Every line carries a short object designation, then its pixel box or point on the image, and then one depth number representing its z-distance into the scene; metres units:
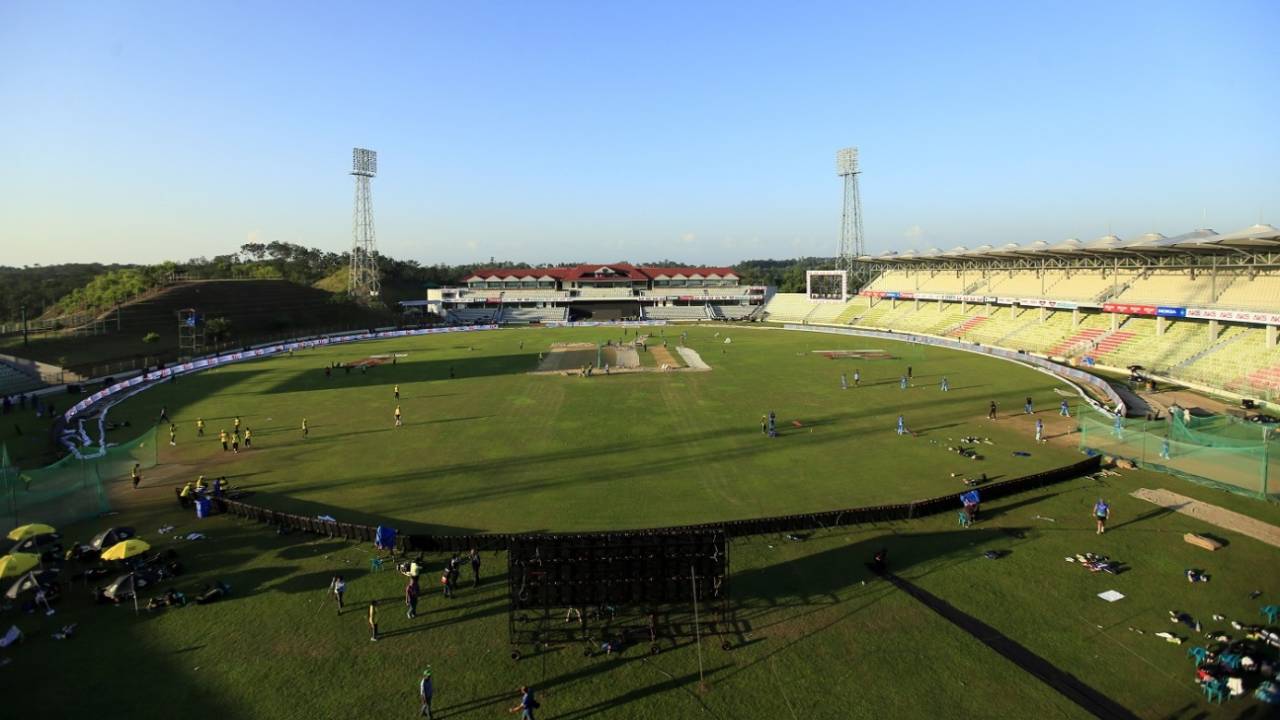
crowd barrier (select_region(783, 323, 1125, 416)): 39.94
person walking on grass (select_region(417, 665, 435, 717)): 12.02
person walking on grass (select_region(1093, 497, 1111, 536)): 19.89
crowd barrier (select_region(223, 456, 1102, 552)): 18.89
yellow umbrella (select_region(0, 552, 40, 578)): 15.97
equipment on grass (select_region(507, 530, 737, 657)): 14.68
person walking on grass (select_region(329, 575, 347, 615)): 15.84
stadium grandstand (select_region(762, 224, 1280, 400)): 44.28
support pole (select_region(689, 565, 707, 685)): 13.99
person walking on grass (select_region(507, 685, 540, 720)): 11.82
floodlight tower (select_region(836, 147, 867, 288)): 114.19
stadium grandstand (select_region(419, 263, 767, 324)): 120.06
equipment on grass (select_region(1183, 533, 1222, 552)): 18.72
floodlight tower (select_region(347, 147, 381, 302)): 113.62
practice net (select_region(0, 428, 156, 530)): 20.09
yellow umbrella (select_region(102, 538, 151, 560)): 17.23
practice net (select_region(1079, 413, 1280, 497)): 22.39
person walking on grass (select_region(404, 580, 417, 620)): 15.58
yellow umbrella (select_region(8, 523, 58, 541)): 18.22
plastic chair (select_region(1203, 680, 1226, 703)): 12.32
